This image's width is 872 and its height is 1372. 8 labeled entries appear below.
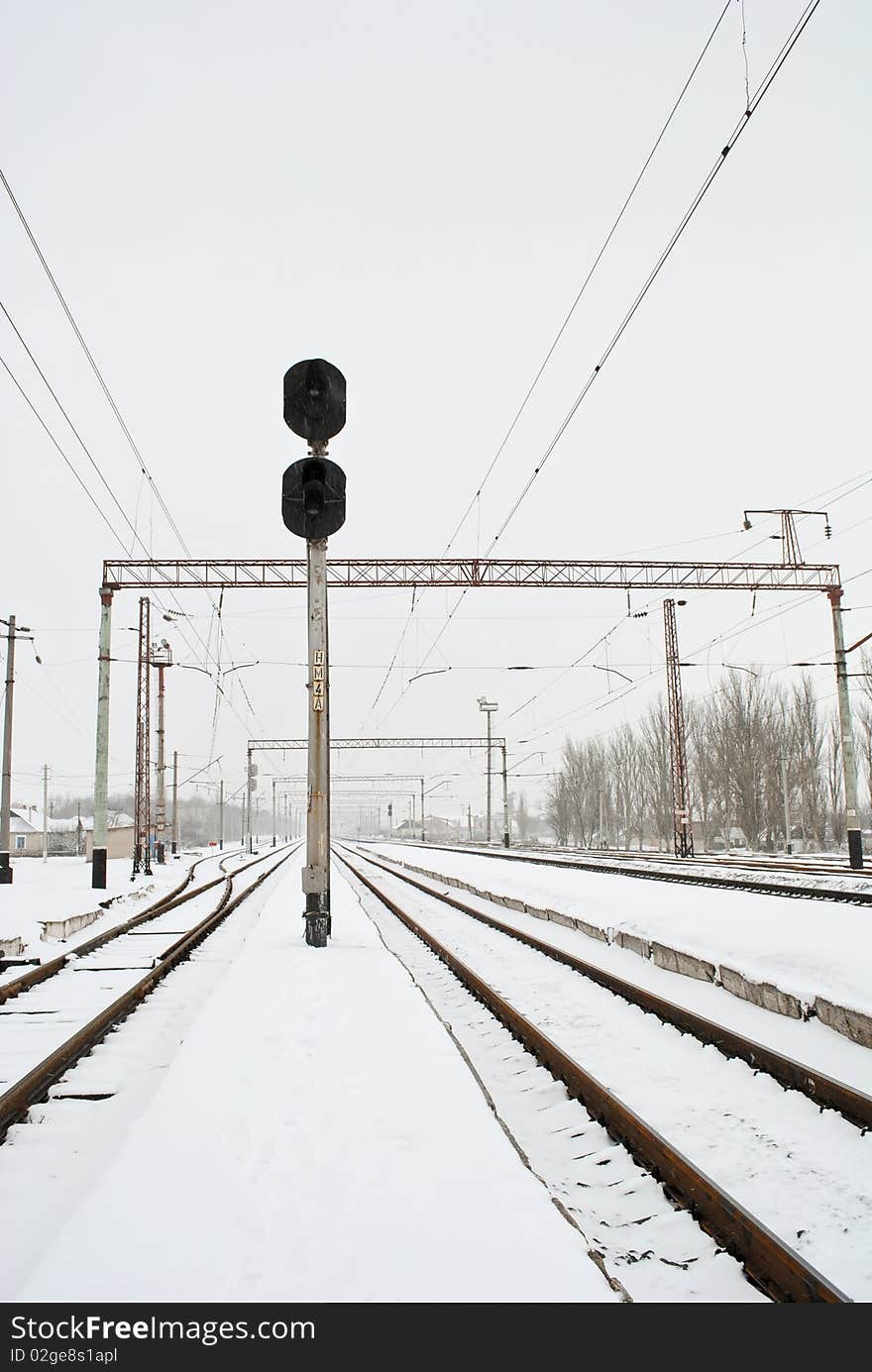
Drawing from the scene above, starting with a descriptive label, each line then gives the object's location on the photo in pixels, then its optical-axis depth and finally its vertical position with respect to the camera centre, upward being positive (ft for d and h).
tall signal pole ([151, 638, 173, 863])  117.70 +4.86
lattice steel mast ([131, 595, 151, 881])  95.61 +5.96
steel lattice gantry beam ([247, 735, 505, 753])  212.43 +14.01
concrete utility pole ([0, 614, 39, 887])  78.12 +0.60
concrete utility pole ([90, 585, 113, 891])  76.13 +1.70
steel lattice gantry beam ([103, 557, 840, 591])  89.51 +23.63
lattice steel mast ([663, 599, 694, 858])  115.96 +5.88
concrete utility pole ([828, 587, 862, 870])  80.89 +2.15
